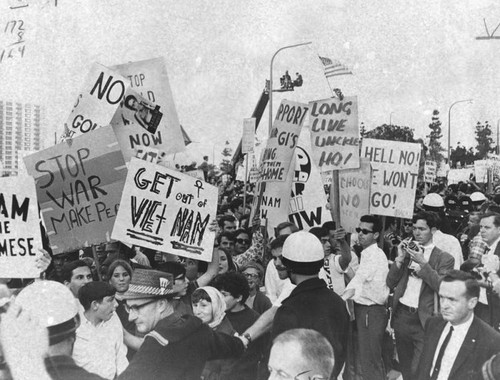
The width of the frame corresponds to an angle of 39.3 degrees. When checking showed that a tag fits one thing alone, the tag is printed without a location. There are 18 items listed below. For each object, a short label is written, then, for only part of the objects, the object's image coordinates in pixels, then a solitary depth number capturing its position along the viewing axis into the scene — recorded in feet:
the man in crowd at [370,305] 20.20
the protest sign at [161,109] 24.97
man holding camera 18.92
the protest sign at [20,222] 17.76
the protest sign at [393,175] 27.68
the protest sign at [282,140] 28.30
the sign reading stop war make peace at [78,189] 19.81
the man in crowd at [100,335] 12.53
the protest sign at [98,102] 23.29
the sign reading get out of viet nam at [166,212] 19.34
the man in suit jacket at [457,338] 12.46
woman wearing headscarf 13.24
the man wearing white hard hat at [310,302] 13.20
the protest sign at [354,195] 26.86
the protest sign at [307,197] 27.66
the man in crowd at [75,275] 16.56
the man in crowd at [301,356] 8.31
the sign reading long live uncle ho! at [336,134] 25.70
